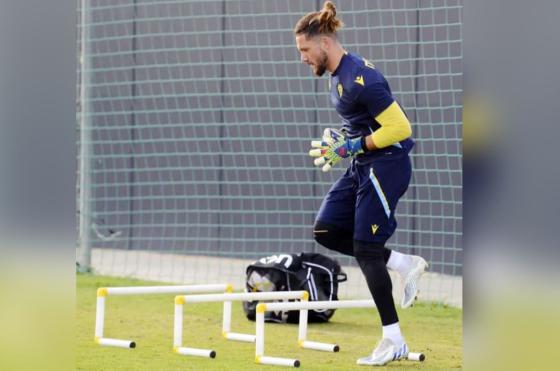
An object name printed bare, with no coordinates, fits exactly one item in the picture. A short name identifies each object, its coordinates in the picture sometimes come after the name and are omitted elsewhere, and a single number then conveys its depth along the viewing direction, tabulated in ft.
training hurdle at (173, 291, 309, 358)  34.30
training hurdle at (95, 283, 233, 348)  36.35
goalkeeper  31.56
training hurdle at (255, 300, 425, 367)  32.98
